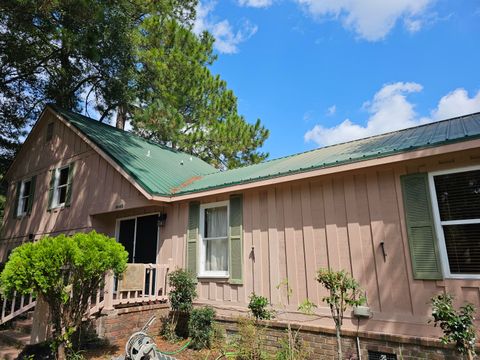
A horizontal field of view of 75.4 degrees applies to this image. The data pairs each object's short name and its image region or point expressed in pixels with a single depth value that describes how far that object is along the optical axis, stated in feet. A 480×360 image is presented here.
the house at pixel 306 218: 15.76
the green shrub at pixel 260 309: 19.72
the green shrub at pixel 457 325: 13.00
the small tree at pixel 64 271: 16.05
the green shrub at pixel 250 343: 18.12
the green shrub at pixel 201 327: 21.39
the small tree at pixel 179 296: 23.67
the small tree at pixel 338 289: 15.65
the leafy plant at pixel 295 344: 17.80
